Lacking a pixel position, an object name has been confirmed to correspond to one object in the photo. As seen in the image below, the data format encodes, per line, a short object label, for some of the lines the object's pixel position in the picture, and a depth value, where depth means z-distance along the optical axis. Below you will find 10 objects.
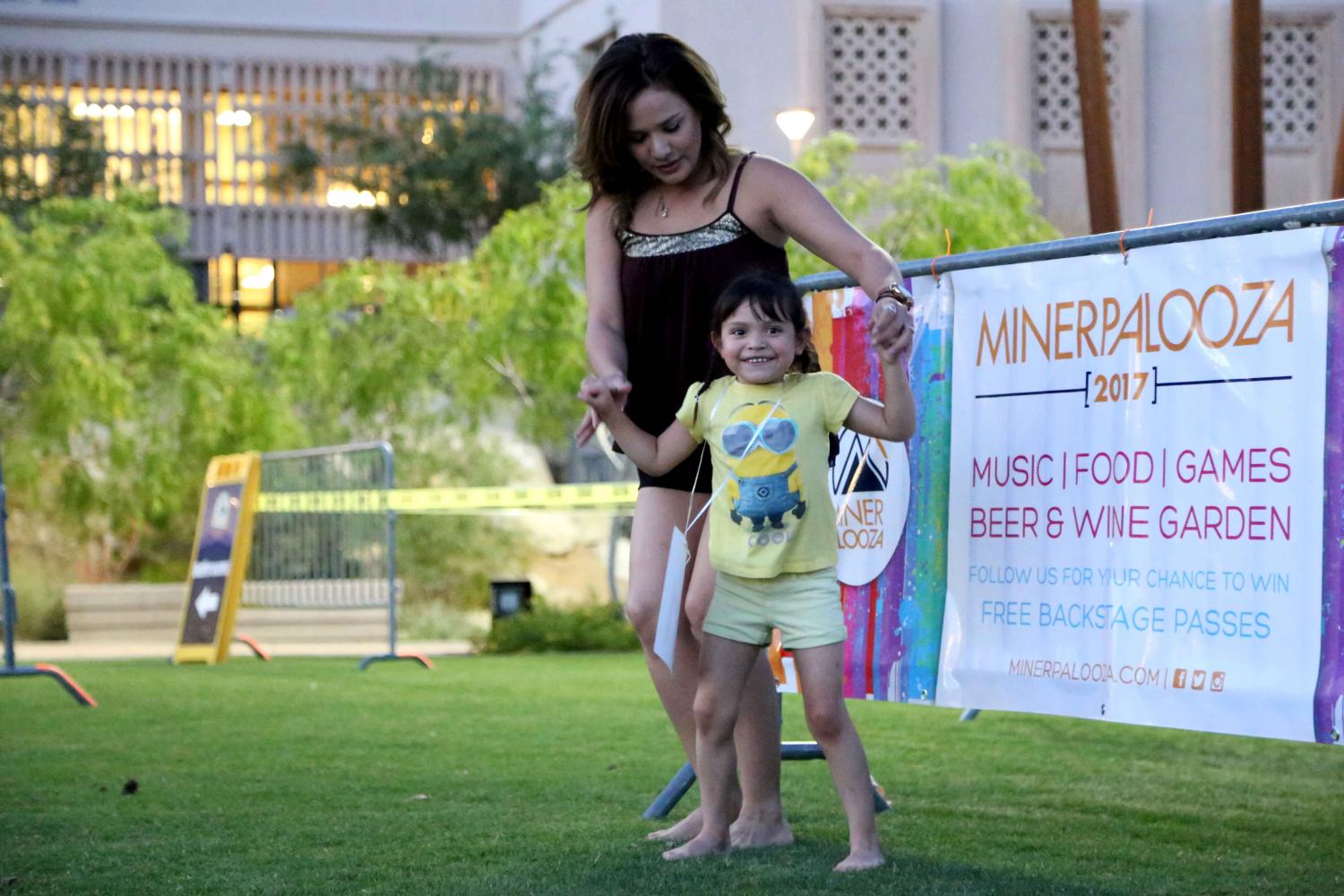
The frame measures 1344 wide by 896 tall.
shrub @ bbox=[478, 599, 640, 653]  14.29
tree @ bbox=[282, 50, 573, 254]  30.45
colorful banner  4.51
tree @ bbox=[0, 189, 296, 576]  17.34
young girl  3.98
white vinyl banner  3.71
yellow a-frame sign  12.41
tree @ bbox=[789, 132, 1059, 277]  19.06
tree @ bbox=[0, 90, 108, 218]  30.42
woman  4.16
